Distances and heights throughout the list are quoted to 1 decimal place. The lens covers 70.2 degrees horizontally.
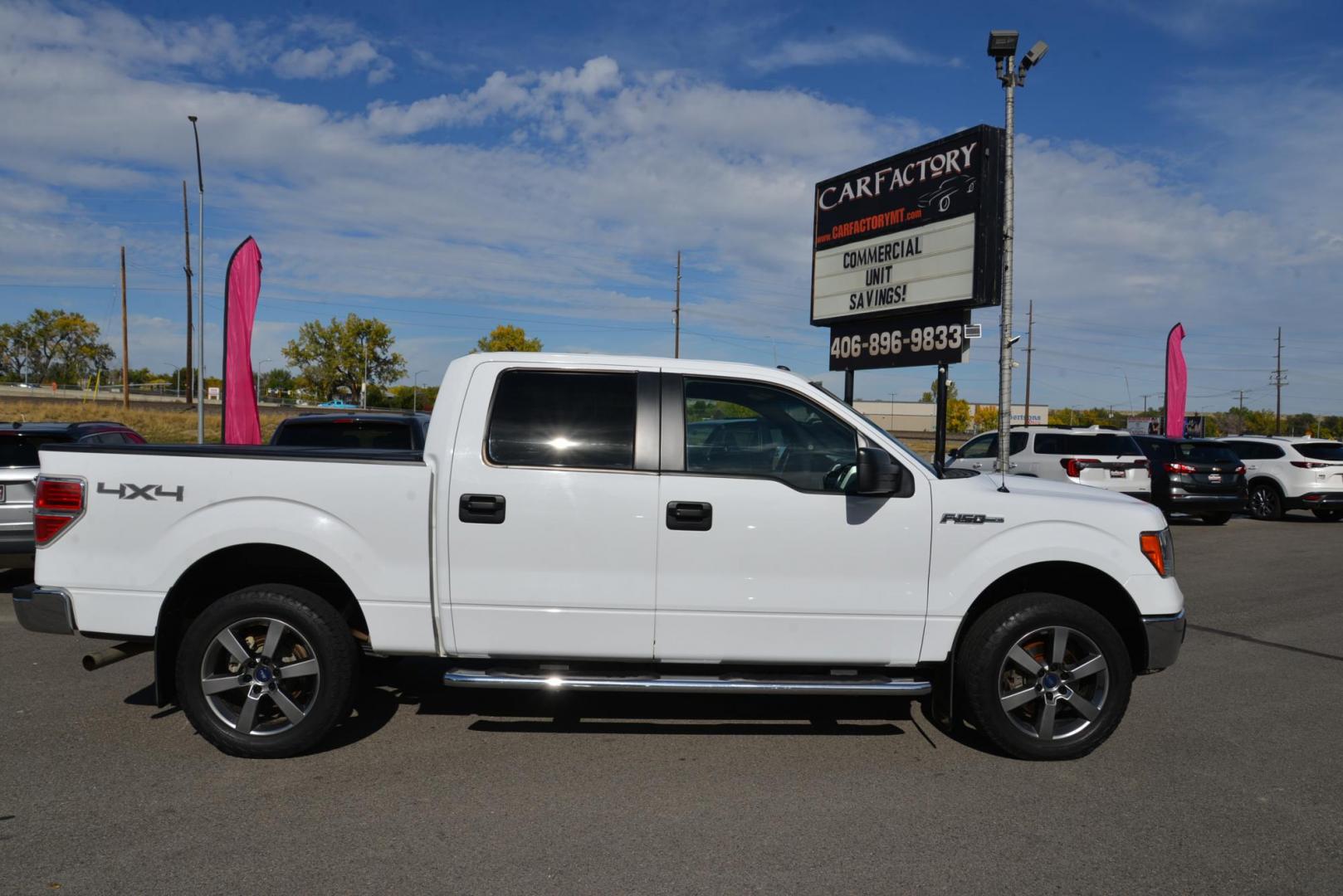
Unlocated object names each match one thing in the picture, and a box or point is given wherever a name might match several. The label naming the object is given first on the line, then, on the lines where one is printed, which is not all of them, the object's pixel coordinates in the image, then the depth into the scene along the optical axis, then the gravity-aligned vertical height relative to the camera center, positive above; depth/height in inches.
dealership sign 557.0 +118.1
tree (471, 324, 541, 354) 2295.8 +188.5
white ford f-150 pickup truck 178.2 -27.1
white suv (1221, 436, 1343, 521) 714.8 -37.8
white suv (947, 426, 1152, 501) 620.7 -24.1
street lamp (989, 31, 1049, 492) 625.6 +173.8
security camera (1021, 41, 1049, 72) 640.4 +247.2
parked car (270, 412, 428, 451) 357.4 -6.5
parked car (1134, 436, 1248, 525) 657.0 -39.2
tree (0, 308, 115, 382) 3590.1 +243.5
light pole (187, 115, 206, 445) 853.8 +75.5
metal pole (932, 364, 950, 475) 487.2 +4.4
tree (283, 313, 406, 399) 2760.8 +174.6
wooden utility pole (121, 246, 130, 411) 1713.8 +106.3
